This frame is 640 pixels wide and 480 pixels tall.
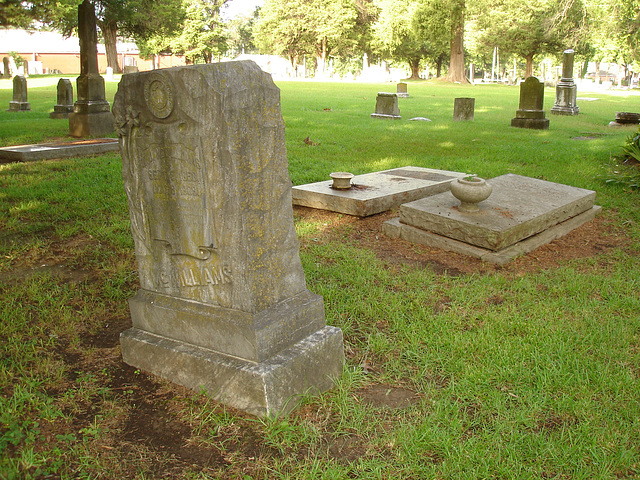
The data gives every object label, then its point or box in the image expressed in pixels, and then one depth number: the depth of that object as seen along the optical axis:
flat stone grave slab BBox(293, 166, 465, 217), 6.51
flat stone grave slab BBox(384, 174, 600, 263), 5.32
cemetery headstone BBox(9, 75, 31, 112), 17.06
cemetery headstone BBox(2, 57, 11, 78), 30.56
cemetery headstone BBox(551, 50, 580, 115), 18.36
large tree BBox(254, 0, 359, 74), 49.03
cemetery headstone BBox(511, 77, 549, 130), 14.41
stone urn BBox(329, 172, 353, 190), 6.82
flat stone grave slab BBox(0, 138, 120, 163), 9.07
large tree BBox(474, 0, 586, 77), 39.89
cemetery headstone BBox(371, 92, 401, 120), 16.20
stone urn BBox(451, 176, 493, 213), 5.57
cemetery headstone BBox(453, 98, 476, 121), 15.88
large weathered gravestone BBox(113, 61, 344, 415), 2.83
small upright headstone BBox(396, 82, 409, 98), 25.08
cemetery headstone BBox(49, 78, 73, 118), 15.06
